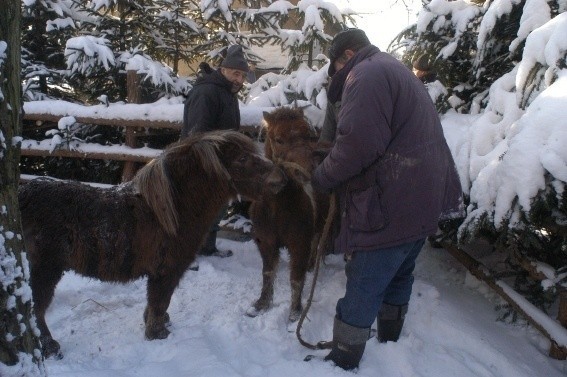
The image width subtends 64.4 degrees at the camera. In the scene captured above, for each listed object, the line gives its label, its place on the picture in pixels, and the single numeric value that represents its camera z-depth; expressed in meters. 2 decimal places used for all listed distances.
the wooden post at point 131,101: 5.95
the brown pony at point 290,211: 3.75
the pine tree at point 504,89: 3.20
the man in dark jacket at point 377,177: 2.63
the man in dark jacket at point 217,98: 4.57
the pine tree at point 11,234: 1.77
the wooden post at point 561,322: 3.59
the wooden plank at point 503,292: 3.61
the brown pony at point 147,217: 3.01
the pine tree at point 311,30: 6.58
